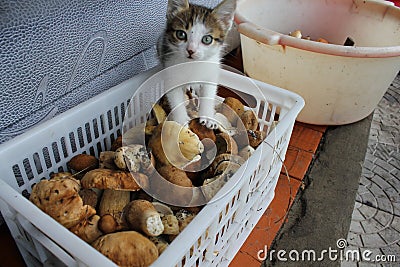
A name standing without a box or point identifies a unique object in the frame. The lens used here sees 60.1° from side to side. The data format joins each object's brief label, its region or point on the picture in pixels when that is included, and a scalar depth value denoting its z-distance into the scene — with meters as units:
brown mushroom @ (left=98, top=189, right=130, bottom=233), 0.47
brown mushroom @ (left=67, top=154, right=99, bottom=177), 0.58
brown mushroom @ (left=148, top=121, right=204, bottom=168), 0.56
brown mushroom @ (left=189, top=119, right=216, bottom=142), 0.64
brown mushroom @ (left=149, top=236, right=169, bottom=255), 0.45
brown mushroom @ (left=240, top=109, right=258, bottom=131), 0.70
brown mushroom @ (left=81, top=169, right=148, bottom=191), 0.49
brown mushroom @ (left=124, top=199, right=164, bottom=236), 0.45
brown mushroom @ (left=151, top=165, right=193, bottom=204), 0.52
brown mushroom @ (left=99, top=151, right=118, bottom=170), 0.56
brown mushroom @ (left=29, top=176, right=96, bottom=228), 0.43
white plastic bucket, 0.80
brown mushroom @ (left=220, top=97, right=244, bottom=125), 0.73
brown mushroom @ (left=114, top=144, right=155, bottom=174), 0.53
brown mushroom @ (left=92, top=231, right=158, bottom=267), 0.40
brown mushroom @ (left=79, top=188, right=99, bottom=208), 0.50
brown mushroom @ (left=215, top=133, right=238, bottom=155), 0.62
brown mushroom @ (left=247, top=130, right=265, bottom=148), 0.66
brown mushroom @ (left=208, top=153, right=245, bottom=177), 0.54
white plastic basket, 0.38
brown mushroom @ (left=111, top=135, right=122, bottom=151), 0.63
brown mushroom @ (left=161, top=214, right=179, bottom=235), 0.48
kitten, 0.67
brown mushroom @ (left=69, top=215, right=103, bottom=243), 0.45
